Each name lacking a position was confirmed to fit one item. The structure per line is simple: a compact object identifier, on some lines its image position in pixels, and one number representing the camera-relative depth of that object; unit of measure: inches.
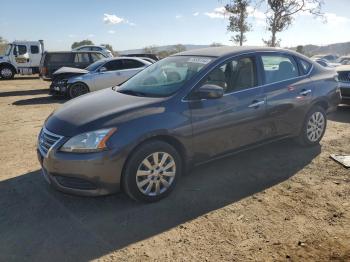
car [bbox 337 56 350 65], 563.6
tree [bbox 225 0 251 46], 871.7
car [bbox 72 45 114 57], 901.2
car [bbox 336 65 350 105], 363.3
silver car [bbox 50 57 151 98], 491.5
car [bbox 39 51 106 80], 630.5
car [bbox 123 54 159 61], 776.8
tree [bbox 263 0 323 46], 780.0
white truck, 852.6
